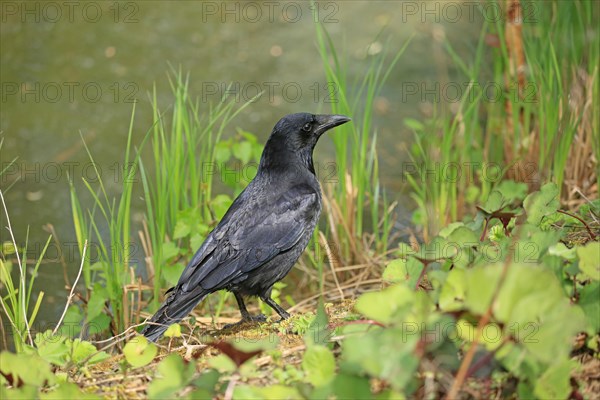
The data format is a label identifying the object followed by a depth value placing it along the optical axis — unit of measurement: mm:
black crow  7488
